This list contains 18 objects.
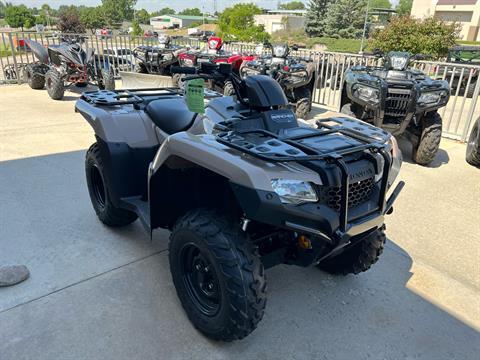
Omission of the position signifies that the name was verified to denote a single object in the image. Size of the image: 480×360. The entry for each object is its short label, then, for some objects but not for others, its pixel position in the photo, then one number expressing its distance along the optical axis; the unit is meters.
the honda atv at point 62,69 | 8.74
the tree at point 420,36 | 18.02
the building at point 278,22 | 68.21
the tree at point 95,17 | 76.43
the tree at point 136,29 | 65.40
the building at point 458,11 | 51.03
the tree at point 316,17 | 47.09
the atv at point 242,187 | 1.81
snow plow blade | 4.77
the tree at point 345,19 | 44.00
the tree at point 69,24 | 33.66
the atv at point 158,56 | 10.92
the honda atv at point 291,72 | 7.51
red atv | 9.78
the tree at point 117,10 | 90.69
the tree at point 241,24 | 41.71
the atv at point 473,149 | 5.47
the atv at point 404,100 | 5.37
